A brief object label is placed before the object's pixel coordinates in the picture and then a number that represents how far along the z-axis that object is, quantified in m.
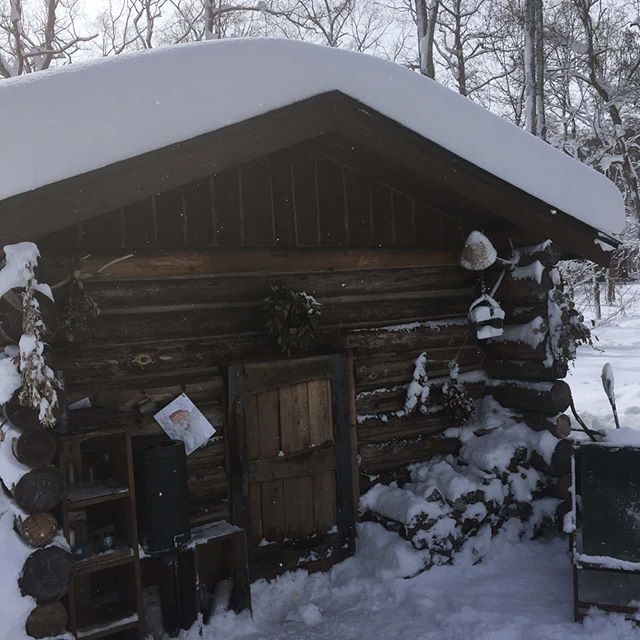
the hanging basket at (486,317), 6.14
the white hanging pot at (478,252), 6.11
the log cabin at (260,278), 4.05
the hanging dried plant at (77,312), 4.41
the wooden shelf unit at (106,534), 4.17
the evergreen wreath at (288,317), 5.29
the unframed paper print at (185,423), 5.15
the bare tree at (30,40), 16.14
